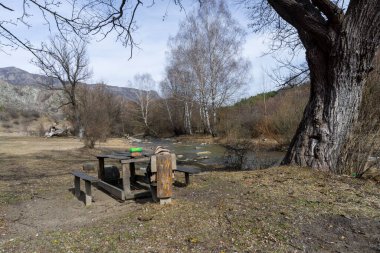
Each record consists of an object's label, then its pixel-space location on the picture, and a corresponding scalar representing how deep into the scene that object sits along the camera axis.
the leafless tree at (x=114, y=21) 6.31
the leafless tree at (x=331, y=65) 6.54
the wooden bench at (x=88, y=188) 6.27
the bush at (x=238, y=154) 11.46
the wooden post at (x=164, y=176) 5.30
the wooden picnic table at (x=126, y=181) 6.24
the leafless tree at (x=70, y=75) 31.42
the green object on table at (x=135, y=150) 6.45
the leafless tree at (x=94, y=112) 21.17
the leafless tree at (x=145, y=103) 46.81
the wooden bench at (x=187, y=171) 6.63
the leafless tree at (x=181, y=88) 33.47
